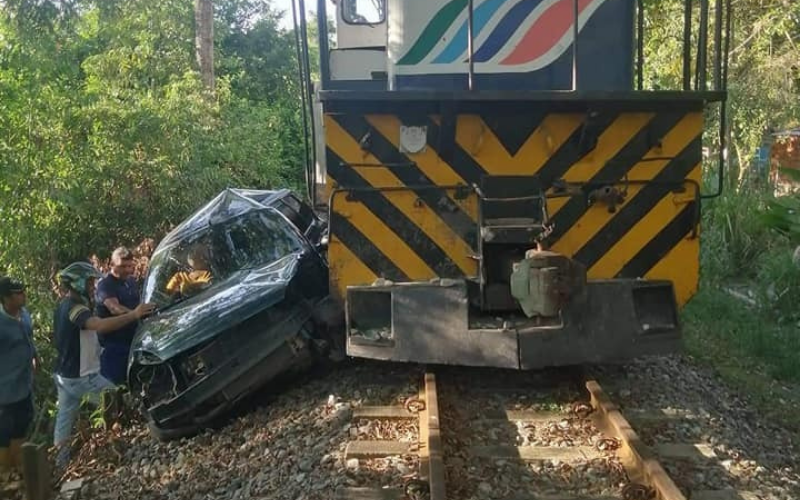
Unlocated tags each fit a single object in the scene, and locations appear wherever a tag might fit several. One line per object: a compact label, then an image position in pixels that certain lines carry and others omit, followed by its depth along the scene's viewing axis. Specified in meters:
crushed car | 5.07
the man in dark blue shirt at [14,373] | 5.80
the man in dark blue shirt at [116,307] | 6.40
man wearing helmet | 6.11
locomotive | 4.54
